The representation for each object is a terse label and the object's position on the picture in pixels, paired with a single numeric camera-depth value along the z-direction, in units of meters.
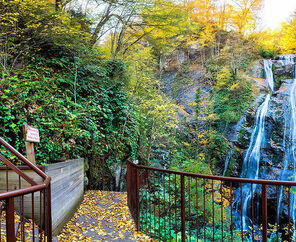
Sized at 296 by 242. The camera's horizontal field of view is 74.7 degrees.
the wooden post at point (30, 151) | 2.98
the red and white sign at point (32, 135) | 2.84
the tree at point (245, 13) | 18.14
